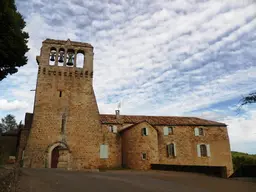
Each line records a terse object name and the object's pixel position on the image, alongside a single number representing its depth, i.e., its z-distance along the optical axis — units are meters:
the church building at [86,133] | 19.73
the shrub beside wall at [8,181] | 6.20
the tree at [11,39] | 9.70
